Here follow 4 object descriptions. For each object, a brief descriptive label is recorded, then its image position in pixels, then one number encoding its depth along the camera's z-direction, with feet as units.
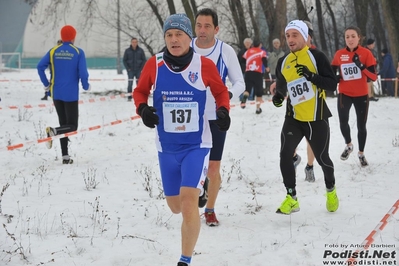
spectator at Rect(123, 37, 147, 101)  60.13
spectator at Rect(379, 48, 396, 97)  65.00
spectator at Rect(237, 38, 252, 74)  51.34
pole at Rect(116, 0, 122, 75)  130.93
